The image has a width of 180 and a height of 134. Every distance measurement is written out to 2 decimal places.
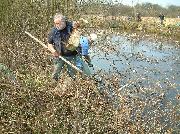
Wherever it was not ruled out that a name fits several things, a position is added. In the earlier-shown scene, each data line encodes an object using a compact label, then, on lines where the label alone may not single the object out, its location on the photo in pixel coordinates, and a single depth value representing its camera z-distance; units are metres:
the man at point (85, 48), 3.88
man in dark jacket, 3.77
